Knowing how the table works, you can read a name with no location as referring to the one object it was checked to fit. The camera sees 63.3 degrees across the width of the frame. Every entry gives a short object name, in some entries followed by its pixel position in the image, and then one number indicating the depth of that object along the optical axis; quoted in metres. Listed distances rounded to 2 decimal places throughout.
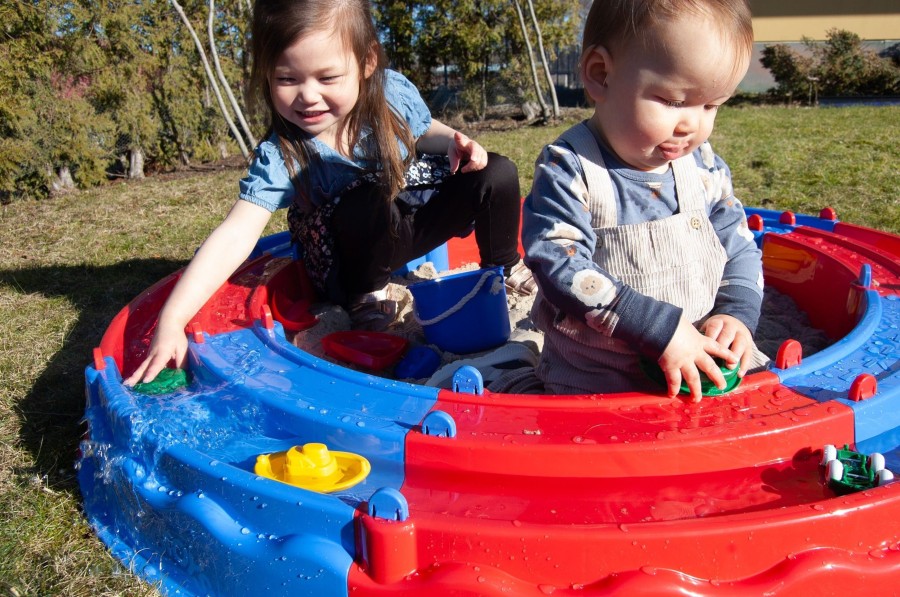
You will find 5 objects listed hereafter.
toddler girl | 1.74
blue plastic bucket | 2.05
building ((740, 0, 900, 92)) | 12.30
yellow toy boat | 1.21
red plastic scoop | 1.93
